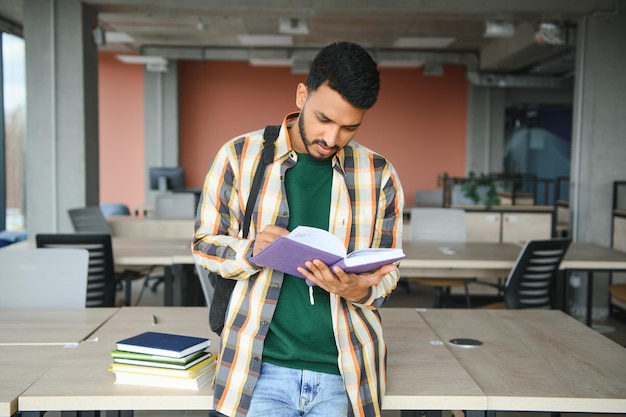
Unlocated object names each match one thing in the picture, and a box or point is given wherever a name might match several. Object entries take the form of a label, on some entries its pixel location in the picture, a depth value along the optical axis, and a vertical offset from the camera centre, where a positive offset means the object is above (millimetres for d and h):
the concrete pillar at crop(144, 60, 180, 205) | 12383 +912
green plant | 7086 -232
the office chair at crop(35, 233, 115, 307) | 4172 -585
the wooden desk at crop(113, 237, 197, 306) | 4379 -644
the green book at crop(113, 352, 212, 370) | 1779 -545
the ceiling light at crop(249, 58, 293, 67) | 10820 +1796
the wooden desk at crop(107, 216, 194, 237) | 6812 -656
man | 1551 -225
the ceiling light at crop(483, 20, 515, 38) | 7586 +1683
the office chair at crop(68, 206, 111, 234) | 5914 -507
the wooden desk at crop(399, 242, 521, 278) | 4355 -609
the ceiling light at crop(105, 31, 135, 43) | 10306 +2094
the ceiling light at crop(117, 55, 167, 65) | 9883 +1644
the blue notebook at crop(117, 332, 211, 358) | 1777 -502
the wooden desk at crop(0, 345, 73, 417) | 1674 -605
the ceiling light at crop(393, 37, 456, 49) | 10062 +2033
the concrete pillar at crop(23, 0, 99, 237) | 6918 +545
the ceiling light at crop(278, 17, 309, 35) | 7848 +1737
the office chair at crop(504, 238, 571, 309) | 3994 -652
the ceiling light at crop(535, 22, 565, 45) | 7484 +1611
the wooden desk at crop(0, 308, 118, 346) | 2248 -605
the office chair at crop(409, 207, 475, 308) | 5555 -490
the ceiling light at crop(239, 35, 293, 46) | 9891 +1996
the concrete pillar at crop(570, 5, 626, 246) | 6770 +545
